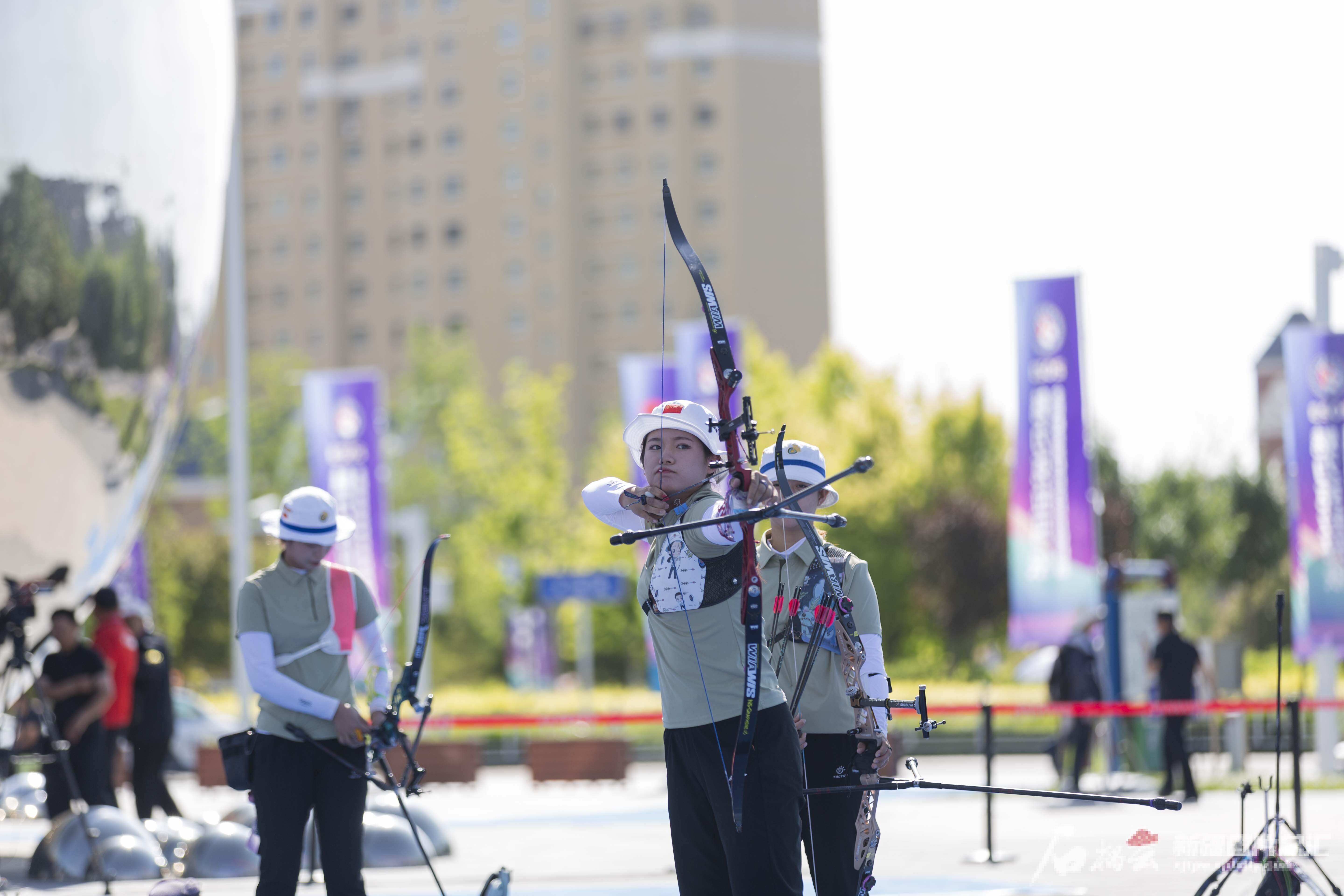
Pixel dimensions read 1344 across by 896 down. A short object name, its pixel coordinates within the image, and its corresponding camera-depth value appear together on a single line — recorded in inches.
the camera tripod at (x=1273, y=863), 231.6
